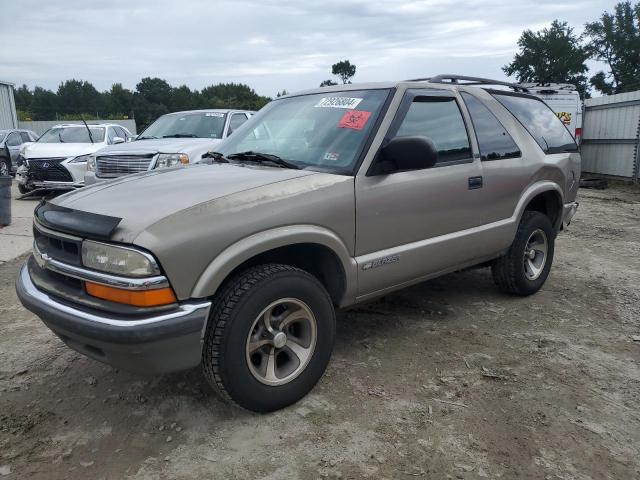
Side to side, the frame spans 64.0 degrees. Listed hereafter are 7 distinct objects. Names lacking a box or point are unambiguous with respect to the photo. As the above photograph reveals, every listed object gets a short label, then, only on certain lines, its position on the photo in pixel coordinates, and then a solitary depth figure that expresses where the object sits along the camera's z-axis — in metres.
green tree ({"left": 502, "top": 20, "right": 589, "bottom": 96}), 48.28
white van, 13.48
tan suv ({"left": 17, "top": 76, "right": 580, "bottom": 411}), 2.42
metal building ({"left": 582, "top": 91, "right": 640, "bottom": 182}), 12.93
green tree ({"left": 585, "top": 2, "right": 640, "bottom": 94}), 45.62
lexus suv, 10.66
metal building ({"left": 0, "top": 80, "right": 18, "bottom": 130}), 25.38
